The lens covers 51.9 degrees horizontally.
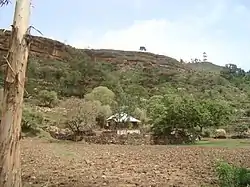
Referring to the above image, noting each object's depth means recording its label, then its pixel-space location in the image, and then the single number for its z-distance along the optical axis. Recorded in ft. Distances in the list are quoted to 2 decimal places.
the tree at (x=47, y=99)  98.89
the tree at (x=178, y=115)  58.41
